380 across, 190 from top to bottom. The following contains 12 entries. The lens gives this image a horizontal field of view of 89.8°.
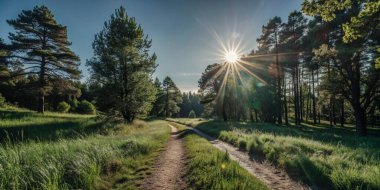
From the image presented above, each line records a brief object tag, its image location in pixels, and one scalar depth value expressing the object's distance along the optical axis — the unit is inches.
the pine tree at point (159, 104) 2892.7
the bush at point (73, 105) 1727.4
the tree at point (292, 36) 1214.9
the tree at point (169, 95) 2915.8
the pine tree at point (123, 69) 837.8
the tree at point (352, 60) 726.5
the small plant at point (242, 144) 494.6
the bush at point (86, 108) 1720.0
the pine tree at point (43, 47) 972.6
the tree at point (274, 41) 1279.5
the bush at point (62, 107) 1407.7
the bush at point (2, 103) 1092.7
